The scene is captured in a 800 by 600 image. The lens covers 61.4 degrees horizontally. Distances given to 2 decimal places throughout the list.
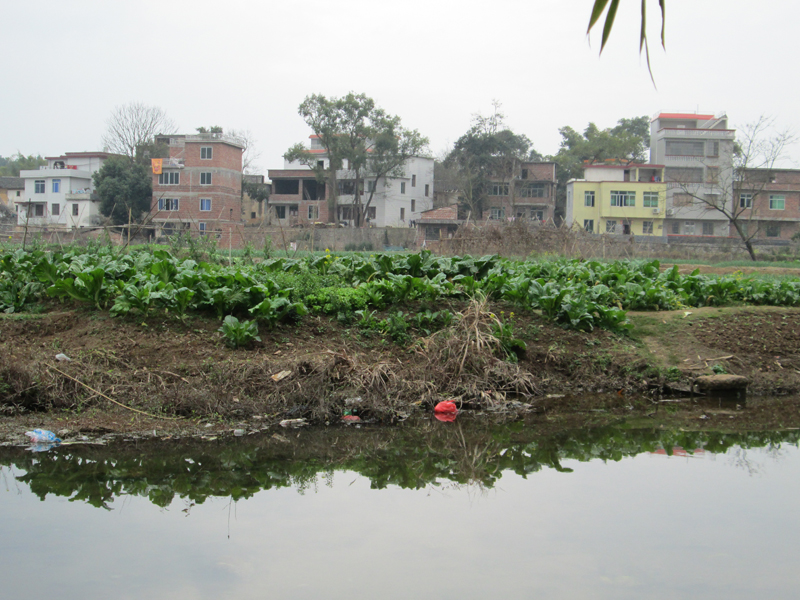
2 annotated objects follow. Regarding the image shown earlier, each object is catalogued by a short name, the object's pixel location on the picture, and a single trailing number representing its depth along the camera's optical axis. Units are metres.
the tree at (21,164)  99.55
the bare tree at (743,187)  55.44
